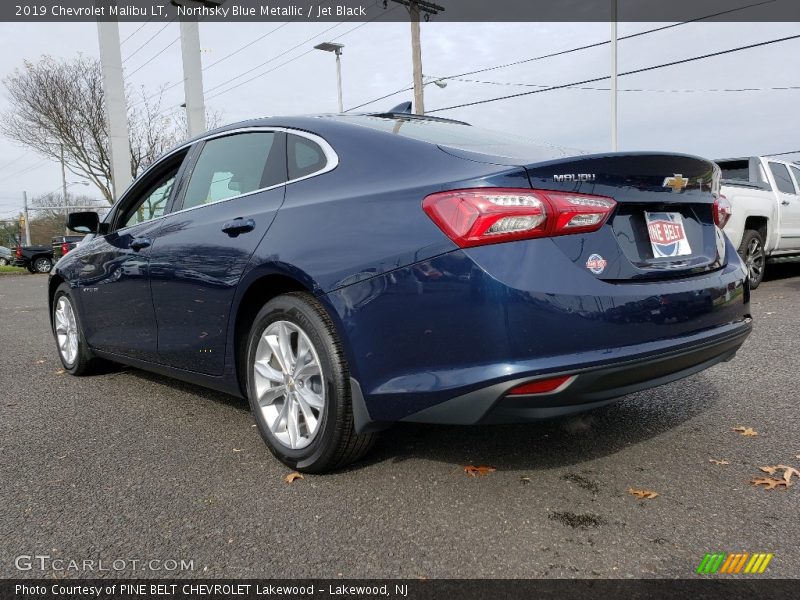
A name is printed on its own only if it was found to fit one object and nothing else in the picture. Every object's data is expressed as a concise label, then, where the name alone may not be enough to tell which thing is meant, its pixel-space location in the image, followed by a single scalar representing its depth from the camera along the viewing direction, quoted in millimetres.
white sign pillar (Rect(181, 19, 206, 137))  16844
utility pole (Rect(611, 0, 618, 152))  17938
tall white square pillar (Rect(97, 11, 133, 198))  17344
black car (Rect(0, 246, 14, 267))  34531
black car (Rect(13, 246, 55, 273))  26344
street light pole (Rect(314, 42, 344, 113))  25219
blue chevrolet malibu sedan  2182
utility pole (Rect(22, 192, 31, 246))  39250
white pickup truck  8273
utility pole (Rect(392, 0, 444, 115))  19553
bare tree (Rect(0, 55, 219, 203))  27844
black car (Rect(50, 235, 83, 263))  21084
